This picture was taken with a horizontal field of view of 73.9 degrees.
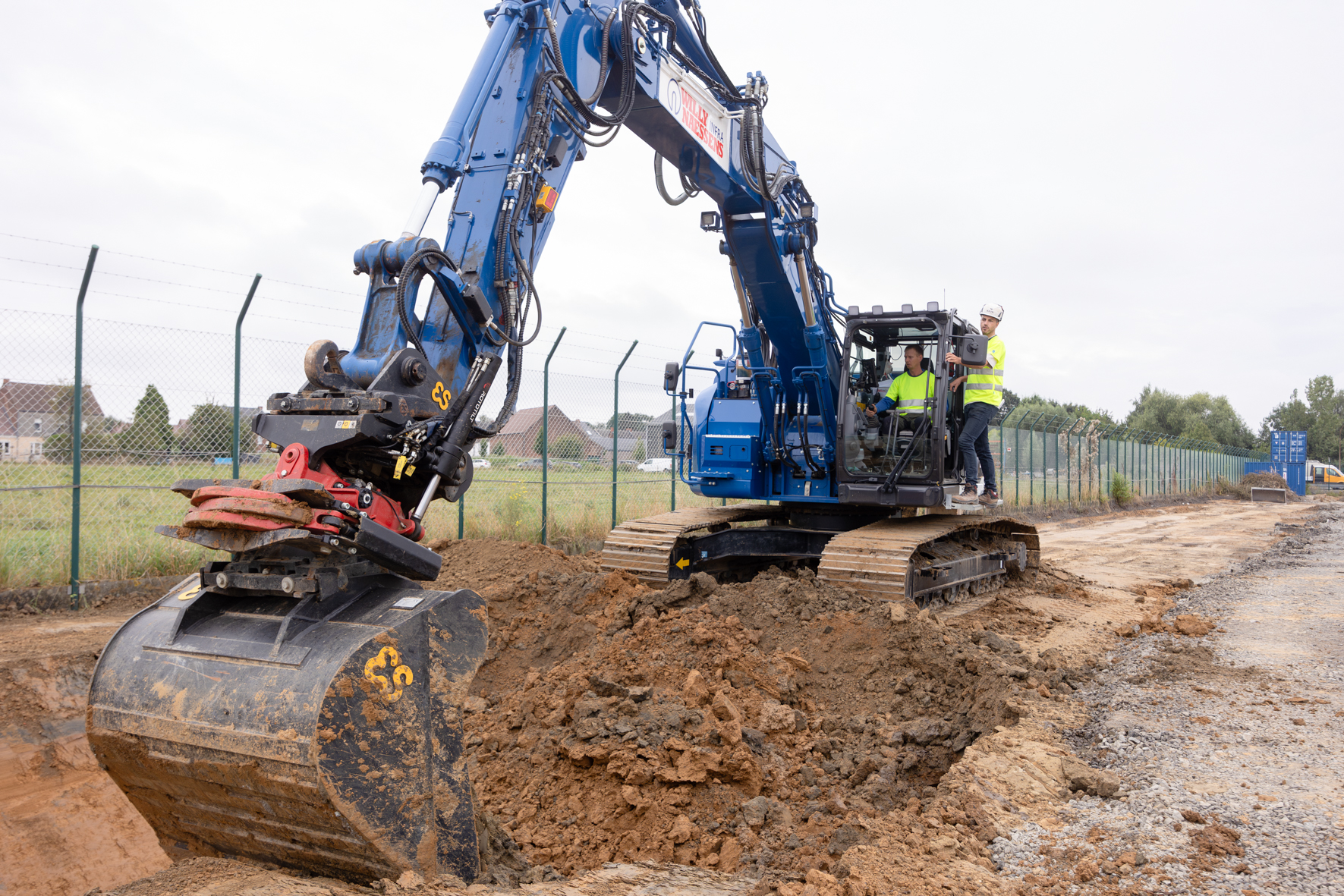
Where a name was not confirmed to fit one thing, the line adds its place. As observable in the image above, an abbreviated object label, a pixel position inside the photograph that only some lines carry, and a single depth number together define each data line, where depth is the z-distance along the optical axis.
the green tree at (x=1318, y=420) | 72.62
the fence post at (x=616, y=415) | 12.68
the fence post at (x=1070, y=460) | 26.61
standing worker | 7.70
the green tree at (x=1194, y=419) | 71.12
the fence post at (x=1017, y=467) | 22.81
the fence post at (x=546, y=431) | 11.44
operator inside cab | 7.86
